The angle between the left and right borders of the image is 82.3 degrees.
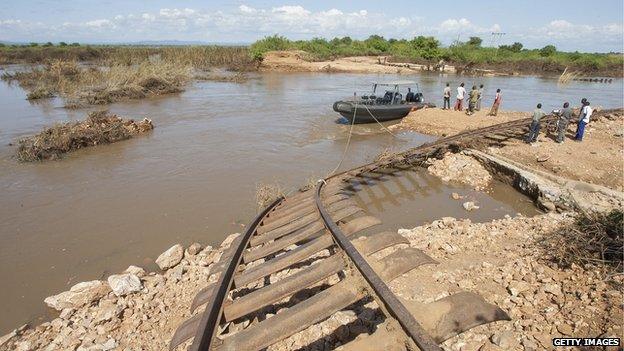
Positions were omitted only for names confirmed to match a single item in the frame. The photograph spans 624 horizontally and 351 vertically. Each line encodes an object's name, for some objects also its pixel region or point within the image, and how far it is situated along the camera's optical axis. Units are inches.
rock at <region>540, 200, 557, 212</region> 294.7
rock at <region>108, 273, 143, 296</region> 195.8
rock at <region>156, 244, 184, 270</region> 232.7
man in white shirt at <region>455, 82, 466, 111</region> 691.4
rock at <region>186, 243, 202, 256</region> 245.5
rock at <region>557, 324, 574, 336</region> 131.0
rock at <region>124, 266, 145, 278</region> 222.5
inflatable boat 621.3
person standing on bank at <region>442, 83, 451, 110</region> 720.3
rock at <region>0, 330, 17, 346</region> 171.6
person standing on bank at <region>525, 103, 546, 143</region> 433.7
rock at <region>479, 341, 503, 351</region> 126.4
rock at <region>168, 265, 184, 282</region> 208.0
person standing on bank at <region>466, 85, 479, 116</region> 663.8
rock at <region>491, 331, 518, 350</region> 126.6
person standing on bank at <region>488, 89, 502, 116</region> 639.8
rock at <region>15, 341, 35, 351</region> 161.2
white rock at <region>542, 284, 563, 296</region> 154.1
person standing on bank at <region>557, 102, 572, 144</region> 448.8
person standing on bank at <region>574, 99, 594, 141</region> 447.9
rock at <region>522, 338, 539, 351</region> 124.6
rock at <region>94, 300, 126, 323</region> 174.4
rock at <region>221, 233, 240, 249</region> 246.3
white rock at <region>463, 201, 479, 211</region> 316.8
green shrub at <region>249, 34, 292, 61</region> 1878.7
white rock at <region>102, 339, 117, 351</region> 153.5
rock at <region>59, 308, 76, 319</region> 184.7
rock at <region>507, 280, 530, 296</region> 158.4
